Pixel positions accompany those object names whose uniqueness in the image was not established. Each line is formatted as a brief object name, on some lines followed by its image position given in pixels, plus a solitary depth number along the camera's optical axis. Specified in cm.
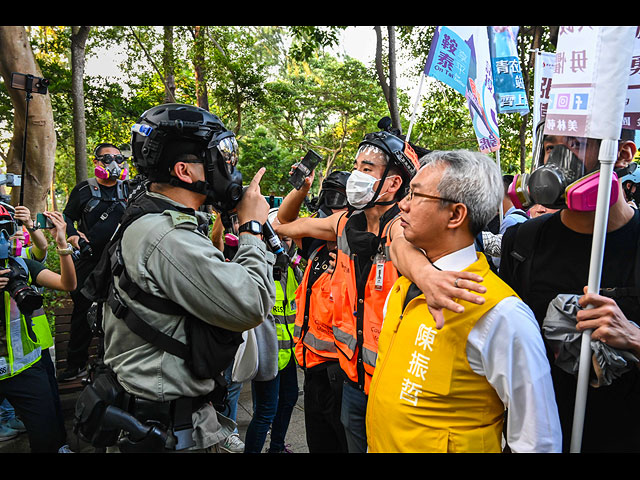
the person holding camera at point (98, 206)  506
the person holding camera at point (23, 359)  299
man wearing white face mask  258
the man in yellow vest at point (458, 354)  151
